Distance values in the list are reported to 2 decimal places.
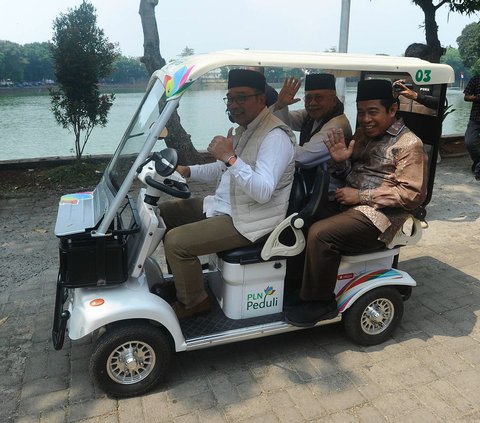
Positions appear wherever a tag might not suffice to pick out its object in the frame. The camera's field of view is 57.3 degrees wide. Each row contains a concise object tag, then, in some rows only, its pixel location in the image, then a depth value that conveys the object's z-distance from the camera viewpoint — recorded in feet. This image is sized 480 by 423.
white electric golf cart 8.05
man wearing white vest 8.59
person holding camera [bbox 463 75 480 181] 23.72
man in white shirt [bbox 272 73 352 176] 9.87
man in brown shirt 9.05
